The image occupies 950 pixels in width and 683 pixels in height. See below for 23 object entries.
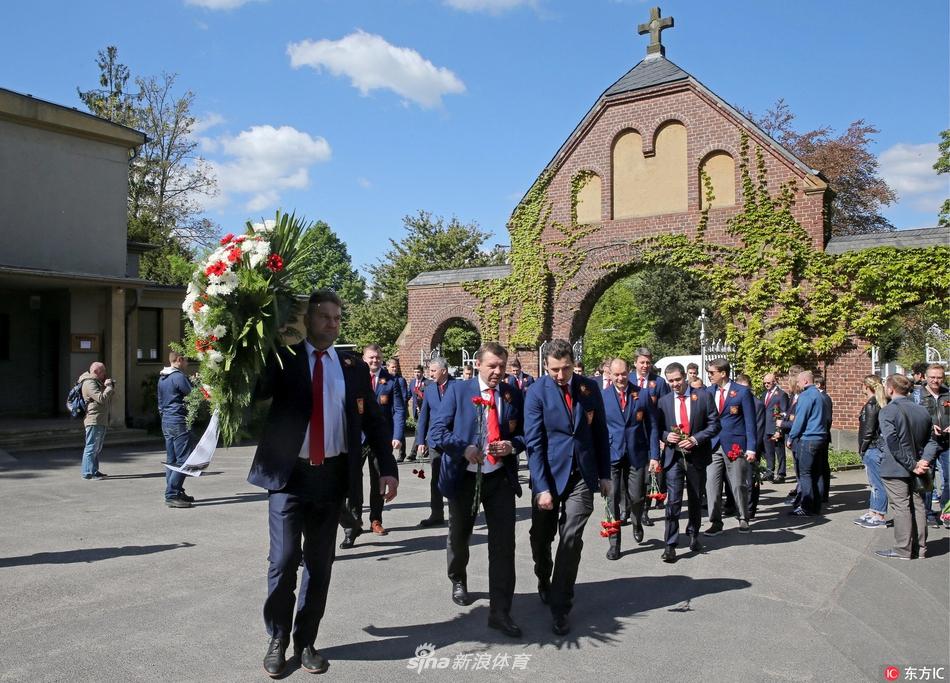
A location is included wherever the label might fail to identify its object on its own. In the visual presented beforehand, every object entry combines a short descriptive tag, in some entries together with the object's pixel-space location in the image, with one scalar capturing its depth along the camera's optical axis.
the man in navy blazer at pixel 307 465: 4.24
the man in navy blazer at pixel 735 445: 8.39
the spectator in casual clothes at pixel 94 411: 11.53
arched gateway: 18.41
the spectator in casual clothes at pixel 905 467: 7.12
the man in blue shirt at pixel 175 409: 9.95
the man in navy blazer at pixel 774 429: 12.68
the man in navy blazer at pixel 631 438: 7.73
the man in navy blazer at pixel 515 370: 12.35
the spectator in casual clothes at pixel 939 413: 8.53
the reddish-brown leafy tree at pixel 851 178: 32.12
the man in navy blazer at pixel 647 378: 8.53
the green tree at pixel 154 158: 34.59
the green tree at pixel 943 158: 30.92
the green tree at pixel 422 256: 41.56
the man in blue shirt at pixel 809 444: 9.41
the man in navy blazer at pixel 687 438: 7.43
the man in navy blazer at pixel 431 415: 8.55
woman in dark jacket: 8.75
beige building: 17.78
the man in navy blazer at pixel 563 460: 5.16
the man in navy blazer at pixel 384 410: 7.55
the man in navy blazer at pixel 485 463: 5.10
